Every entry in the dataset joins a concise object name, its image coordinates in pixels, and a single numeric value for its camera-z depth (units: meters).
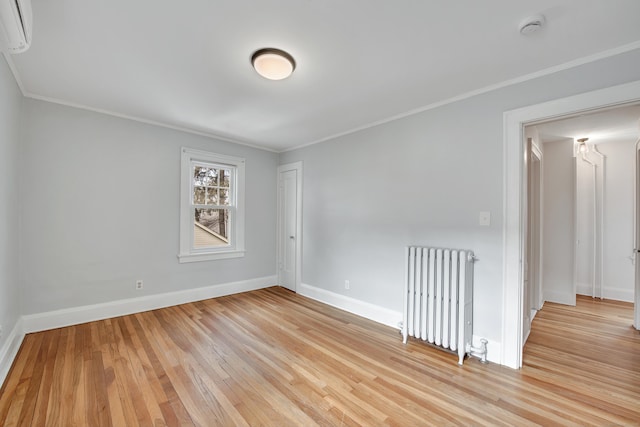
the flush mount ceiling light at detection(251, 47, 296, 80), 1.97
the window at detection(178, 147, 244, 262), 3.88
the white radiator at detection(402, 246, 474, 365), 2.41
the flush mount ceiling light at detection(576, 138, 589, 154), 4.14
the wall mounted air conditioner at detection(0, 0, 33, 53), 1.34
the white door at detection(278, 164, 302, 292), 4.54
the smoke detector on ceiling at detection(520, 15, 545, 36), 1.61
